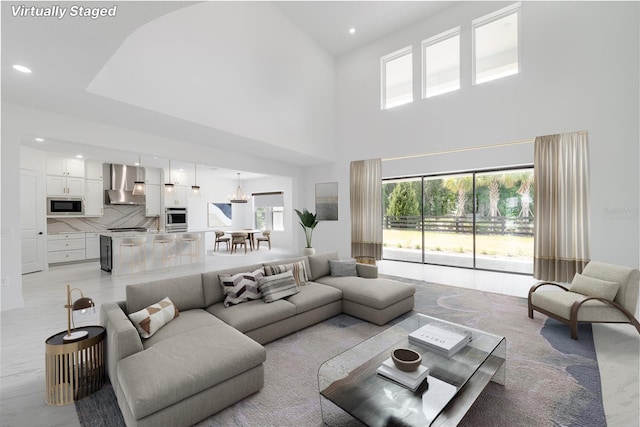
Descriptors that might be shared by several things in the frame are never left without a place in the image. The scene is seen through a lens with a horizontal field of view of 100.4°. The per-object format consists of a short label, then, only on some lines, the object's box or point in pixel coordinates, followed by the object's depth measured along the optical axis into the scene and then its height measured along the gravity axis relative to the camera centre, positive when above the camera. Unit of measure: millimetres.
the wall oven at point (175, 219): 9148 -186
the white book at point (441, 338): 2043 -1032
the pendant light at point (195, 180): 7999 +1285
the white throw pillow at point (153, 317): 2197 -888
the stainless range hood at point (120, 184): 7875 +923
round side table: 1919 -1145
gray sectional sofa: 1632 -1016
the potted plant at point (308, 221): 7188 -218
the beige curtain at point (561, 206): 4375 +90
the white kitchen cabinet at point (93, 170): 7446 +1270
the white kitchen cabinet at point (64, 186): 6816 +760
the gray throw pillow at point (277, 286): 3053 -867
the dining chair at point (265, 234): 9805 -827
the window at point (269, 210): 11086 +131
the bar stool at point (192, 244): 7145 -865
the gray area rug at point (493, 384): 1818 -1397
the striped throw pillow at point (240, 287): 2922 -831
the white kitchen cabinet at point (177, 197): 9109 +607
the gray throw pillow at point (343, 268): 4090 -858
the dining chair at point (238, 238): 8961 -855
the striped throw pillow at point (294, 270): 3379 -742
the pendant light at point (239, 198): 9291 +539
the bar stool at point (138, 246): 6073 -760
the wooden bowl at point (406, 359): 1705 -969
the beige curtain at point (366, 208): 6660 +113
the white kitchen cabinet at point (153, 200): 8628 +468
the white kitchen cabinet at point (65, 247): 6777 -859
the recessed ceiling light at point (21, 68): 2776 +1553
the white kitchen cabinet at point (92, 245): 7421 -874
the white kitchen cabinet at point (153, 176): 8593 +1257
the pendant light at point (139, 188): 6730 +662
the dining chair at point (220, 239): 9206 -878
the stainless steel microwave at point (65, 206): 6797 +235
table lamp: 1829 -674
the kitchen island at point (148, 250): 5992 -902
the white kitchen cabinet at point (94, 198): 7461 +468
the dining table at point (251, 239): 9564 -936
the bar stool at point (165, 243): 6625 -743
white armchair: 2877 -1013
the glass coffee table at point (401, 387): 1484 -1101
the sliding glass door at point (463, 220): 5691 -184
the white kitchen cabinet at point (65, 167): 6812 +1260
